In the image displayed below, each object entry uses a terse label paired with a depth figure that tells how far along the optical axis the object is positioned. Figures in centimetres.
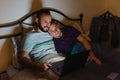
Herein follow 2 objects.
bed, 167
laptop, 163
